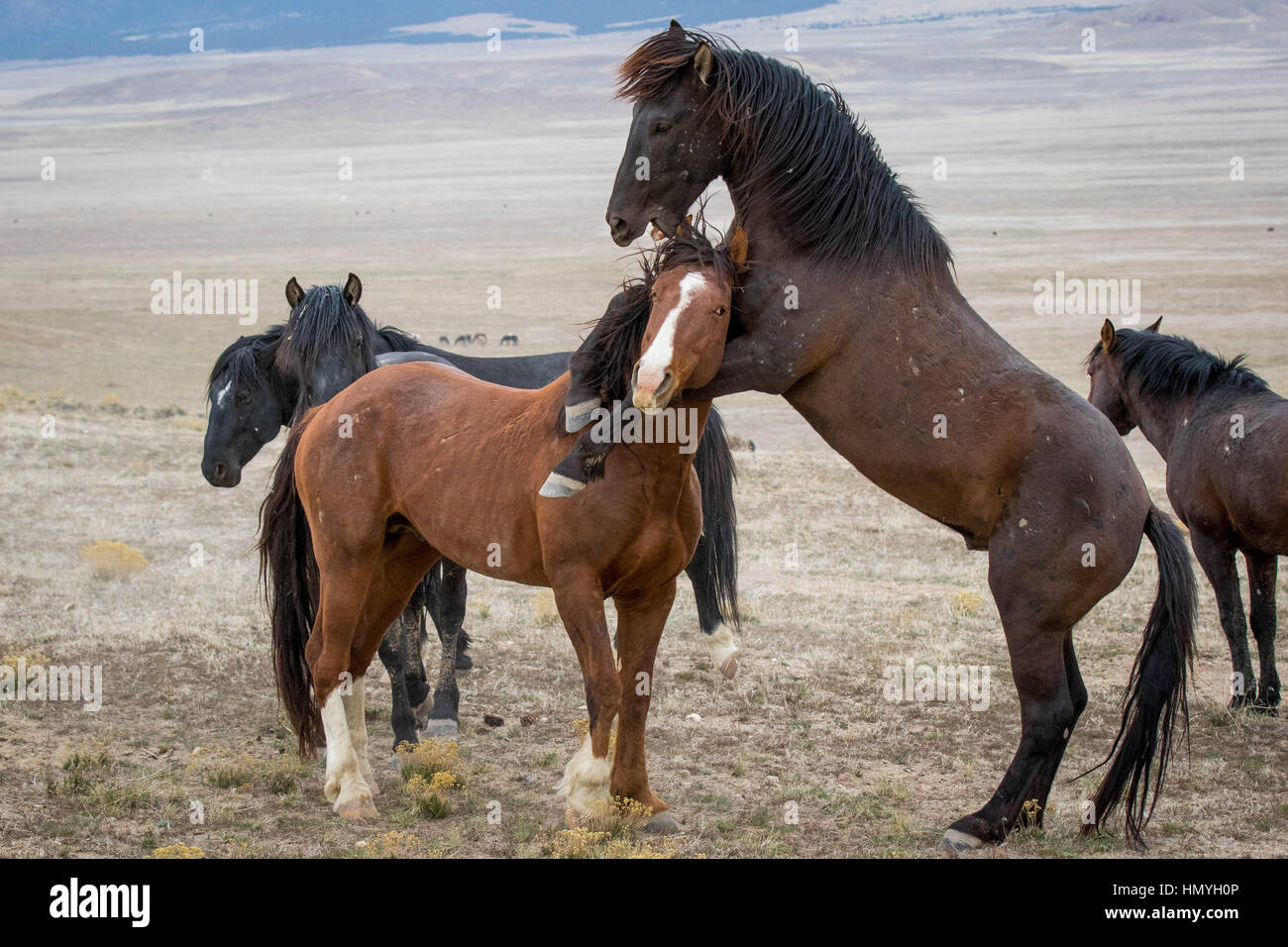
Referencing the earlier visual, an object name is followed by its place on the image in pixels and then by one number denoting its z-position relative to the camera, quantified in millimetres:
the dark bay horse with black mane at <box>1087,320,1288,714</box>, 8117
